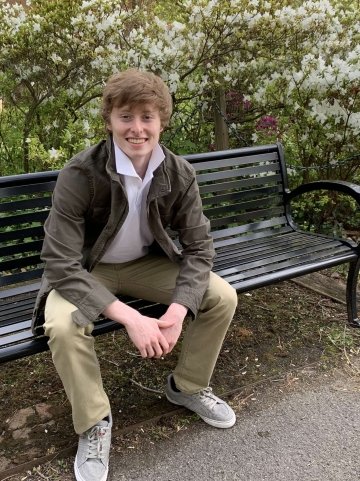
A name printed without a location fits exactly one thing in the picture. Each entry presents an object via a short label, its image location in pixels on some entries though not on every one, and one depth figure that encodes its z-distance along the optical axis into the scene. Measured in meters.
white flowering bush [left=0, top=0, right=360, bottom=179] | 3.37
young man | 2.02
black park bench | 2.45
